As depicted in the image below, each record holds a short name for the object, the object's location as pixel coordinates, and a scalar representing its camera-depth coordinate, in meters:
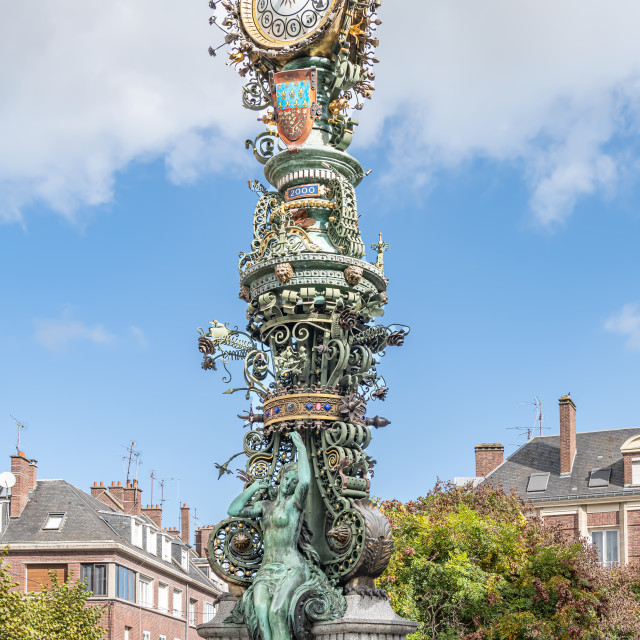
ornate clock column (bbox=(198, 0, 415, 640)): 13.57
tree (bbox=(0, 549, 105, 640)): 20.52
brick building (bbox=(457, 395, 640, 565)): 38.84
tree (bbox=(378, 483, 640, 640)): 22.58
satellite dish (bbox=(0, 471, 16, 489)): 40.09
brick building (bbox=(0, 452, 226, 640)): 42.47
